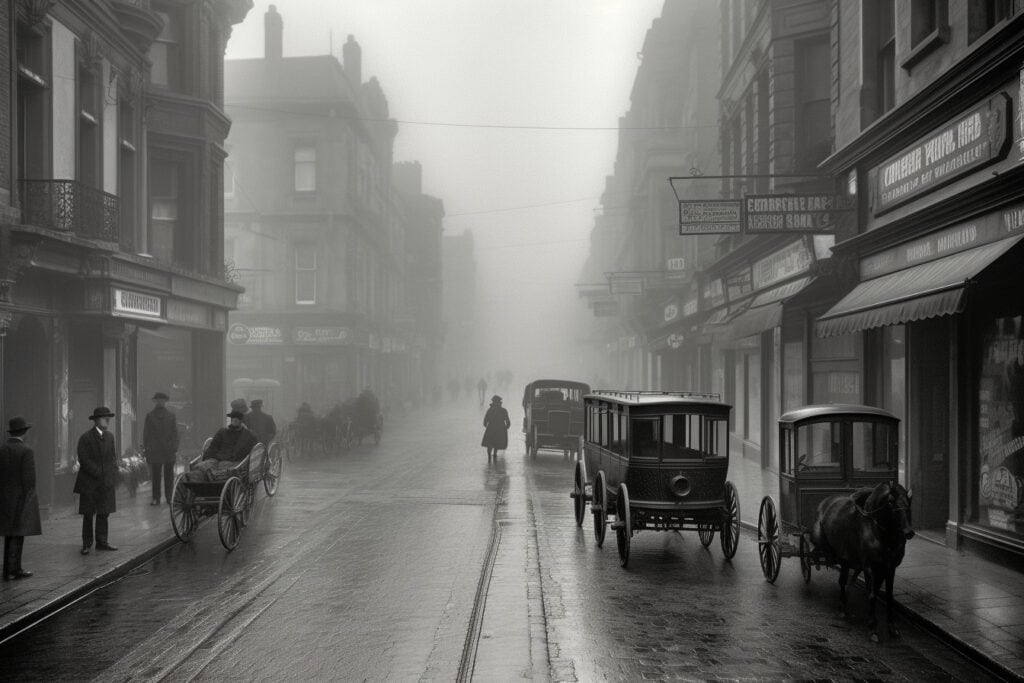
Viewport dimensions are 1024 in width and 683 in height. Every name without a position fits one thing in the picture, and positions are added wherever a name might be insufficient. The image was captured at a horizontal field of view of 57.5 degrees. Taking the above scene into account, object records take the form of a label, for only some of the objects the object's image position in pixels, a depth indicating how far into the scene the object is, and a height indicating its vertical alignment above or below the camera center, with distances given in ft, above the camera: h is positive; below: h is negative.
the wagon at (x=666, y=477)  34.47 -4.42
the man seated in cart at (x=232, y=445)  41.91 -3.88
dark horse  25.03 -4.77
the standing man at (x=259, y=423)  58.18 -4.00
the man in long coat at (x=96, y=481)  35.73 -4.74
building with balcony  44.47 +8.46
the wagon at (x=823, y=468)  30.81 -3.66
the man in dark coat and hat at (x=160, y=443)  49.21 -4.45
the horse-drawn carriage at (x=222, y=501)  37.40 -5.96
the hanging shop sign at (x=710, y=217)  53.93 +8.35
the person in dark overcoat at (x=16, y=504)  31.04 -4.87
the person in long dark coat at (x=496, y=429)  74.43 -5.58
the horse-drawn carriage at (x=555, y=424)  77.25 -5.38
